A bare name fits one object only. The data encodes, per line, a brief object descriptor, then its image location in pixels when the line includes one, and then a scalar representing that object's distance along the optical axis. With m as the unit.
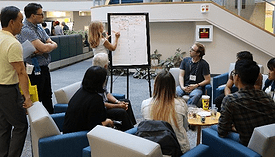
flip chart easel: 5.40
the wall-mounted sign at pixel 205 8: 8.11
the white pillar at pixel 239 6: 8.24
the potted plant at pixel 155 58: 8.88
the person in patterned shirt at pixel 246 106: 2.63
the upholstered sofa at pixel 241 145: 2.41
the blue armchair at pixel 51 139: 2.75
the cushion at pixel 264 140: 2.39
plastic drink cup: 4.06
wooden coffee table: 3.63
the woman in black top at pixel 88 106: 2.95
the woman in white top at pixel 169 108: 2.75
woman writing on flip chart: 4.99
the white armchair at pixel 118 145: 1.94
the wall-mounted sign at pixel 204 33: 8.28
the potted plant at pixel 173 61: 8.68
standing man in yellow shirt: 2.92
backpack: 2.34
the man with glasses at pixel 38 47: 3.88
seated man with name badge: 4.96
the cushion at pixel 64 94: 4.04
